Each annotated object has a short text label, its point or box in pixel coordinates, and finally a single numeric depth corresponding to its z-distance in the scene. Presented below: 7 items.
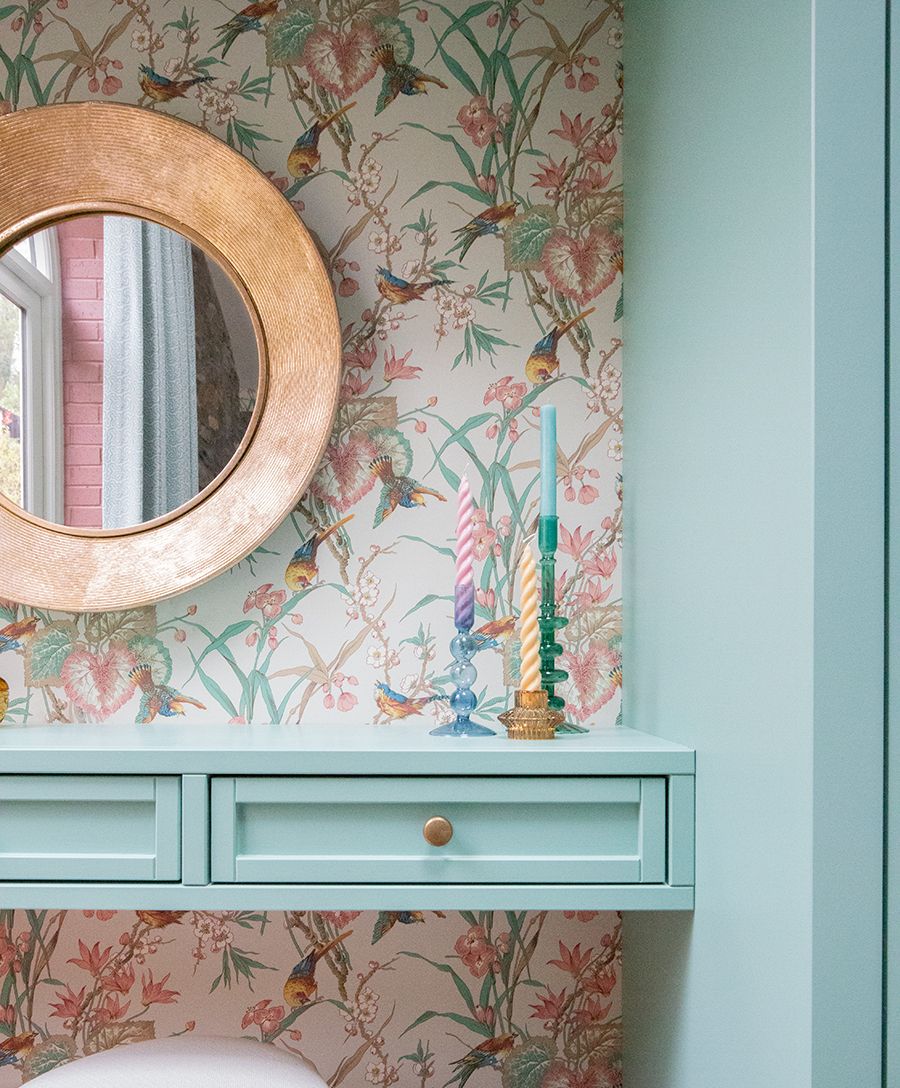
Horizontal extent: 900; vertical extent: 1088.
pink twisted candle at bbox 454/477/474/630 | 1.47
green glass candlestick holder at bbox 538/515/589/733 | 1.50
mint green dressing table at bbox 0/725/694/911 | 1.27
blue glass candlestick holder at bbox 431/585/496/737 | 1.50
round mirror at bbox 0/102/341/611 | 1.62
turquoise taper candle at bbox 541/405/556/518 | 1.46
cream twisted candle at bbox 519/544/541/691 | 1.44
